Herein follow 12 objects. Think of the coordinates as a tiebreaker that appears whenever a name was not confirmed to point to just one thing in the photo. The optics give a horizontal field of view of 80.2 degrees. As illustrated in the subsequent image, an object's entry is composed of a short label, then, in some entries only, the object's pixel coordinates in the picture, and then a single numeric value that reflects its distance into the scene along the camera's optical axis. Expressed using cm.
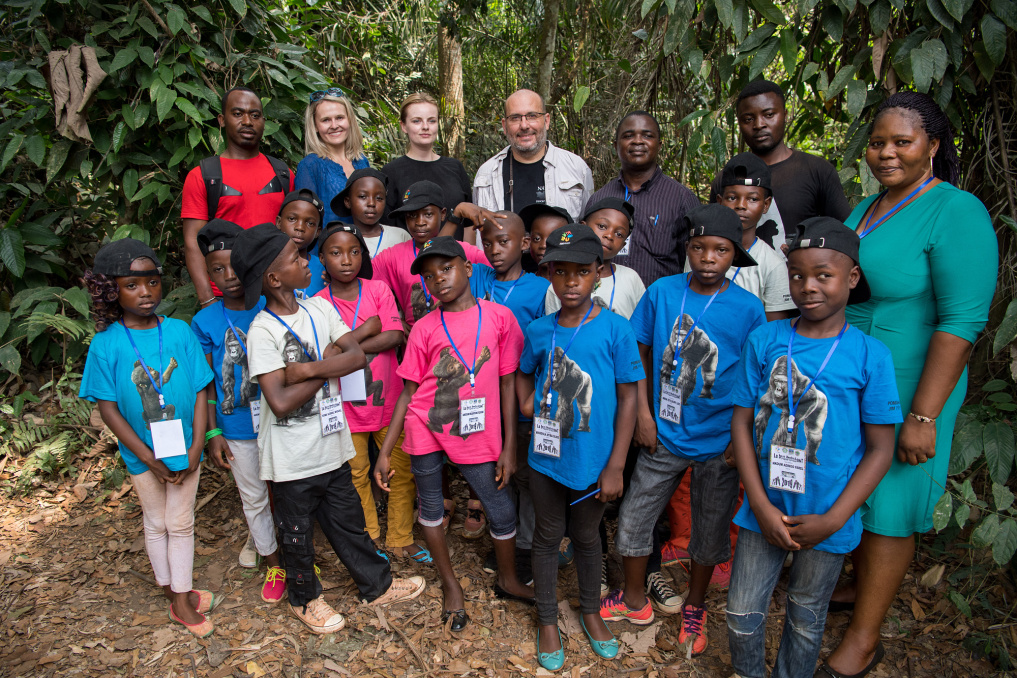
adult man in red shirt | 371
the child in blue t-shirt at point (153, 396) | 280
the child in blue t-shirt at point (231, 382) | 317
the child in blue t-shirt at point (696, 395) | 271
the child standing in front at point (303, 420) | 274
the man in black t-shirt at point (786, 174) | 336
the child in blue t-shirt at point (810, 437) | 221
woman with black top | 412
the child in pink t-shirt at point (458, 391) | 294
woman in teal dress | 228
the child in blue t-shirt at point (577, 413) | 267
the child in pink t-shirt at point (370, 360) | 323
